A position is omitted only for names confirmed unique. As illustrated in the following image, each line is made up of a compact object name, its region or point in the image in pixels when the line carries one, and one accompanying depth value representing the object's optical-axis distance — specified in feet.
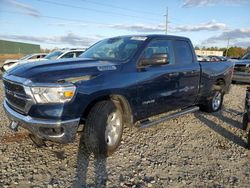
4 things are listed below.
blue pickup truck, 8.25
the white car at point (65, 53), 30.42
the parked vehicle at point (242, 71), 29.42
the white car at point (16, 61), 38.09
